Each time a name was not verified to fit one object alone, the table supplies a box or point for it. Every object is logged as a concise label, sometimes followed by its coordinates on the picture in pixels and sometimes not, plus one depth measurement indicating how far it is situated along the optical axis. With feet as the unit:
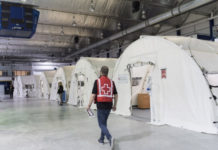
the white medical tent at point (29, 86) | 68.94
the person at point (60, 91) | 39.73
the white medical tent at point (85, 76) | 34.73
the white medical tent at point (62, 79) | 46.85
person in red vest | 12.39
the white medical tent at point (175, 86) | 16.69
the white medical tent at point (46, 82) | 59.41
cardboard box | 31.01
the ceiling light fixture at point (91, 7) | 26.45
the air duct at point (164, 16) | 24.70
